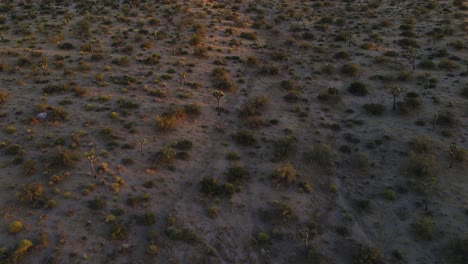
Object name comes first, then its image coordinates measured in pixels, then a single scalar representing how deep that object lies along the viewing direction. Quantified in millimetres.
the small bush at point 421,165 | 28812
